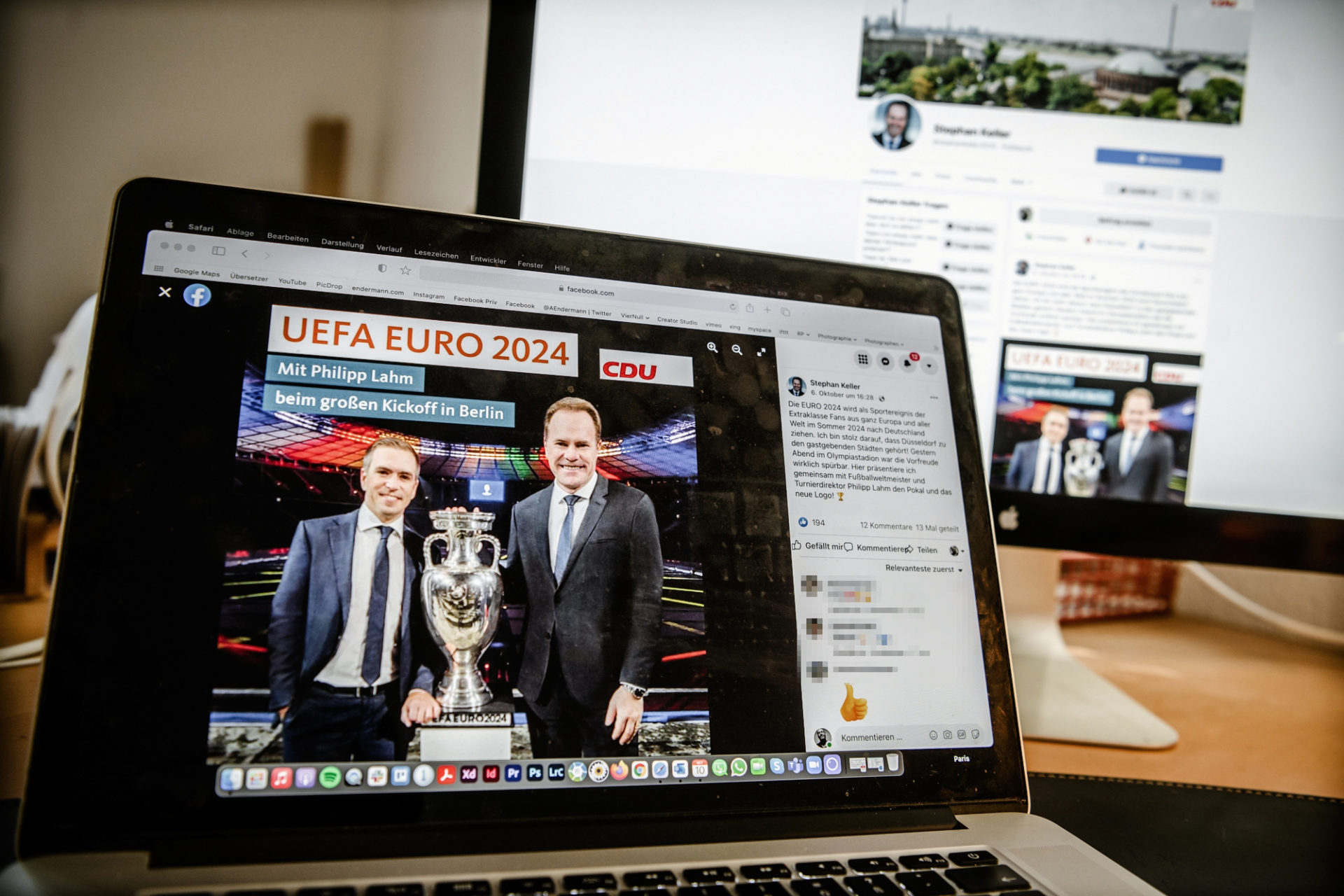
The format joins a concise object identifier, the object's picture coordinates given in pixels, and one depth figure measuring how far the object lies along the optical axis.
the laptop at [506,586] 0.29
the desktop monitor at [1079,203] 0.57
